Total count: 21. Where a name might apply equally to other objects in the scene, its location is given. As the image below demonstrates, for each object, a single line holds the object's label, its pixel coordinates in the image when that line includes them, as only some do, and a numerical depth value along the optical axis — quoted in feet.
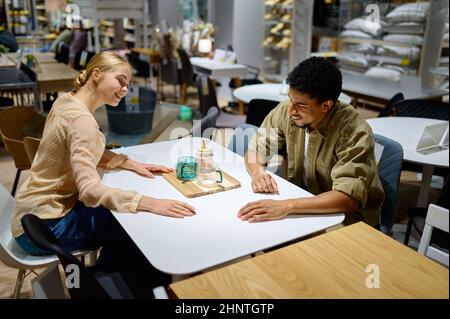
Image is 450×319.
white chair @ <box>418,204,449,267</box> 3.67
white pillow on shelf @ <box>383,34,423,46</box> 16.92
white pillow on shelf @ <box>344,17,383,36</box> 18.31
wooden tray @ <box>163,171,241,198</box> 5.53
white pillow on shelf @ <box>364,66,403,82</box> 17.87
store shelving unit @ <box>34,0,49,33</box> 40.28
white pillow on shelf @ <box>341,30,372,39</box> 18.83
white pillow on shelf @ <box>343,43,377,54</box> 19.02
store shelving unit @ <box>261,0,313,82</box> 21.18
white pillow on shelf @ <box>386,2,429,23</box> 16.57
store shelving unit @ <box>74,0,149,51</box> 17.09
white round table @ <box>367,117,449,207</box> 7.63
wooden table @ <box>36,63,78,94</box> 15.24
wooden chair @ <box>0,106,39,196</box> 9.25
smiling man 5.12
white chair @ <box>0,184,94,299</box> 5.38
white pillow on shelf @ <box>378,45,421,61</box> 17.12
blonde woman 5.03
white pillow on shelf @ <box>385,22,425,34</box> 16.81
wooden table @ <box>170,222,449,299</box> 3.66
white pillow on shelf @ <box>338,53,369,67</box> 19.29
